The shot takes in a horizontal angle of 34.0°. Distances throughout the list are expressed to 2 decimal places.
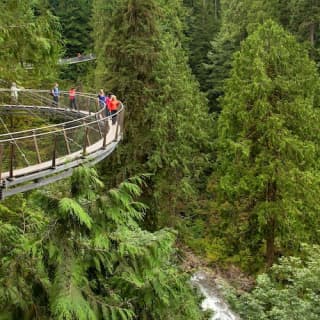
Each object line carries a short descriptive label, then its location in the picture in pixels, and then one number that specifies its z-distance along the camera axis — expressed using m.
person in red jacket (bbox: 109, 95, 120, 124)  15.44
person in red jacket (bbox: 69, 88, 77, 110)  17.80
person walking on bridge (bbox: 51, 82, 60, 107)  17.58
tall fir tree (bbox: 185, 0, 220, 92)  42.69
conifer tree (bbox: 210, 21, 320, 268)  19.95
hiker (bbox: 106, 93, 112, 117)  15.34
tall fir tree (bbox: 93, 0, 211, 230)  20.22
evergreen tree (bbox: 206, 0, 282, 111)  37.81
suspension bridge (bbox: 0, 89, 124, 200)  8.23
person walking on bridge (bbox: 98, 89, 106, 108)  16.31
